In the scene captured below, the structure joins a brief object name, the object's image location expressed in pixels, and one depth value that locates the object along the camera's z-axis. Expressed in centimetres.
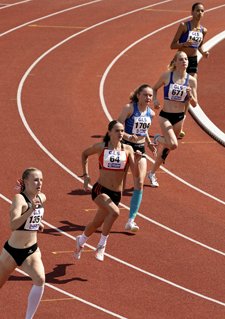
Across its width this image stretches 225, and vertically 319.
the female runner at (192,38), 2597
